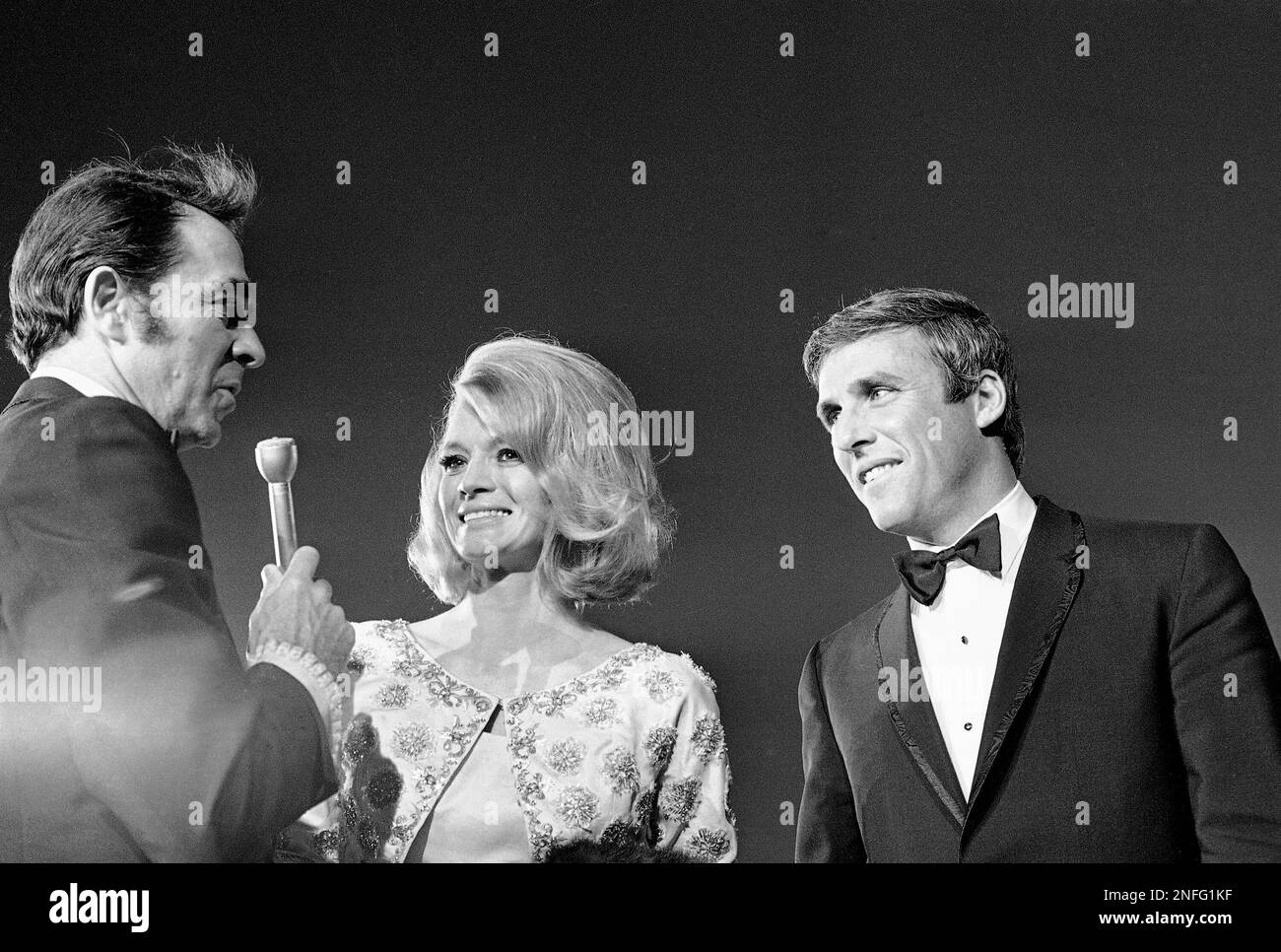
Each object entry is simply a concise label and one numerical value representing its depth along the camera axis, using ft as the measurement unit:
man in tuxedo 8.86
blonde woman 9.07
